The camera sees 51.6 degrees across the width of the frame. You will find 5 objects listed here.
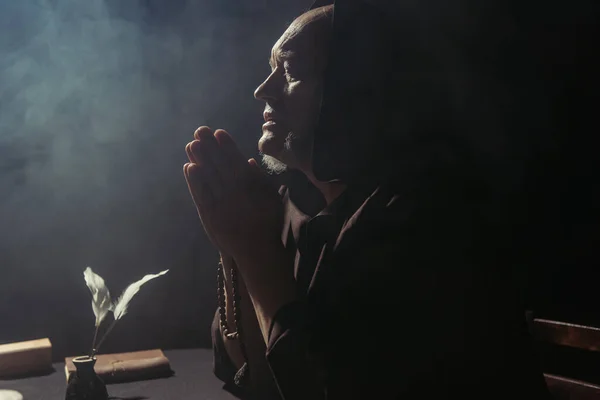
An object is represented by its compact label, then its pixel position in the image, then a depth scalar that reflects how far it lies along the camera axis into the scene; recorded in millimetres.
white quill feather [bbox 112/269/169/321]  1226
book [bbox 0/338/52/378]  1430
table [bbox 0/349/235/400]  1243
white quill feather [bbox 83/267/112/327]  1217
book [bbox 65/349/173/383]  1348
